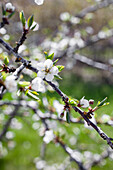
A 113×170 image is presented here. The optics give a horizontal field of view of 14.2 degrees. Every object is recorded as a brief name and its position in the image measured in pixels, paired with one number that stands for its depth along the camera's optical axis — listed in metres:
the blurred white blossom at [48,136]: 0.66
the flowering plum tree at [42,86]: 0.50
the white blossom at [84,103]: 0.54
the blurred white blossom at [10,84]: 0.48
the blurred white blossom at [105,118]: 0.71
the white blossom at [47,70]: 0.52
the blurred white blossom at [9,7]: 0.57
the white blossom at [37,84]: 0.52
